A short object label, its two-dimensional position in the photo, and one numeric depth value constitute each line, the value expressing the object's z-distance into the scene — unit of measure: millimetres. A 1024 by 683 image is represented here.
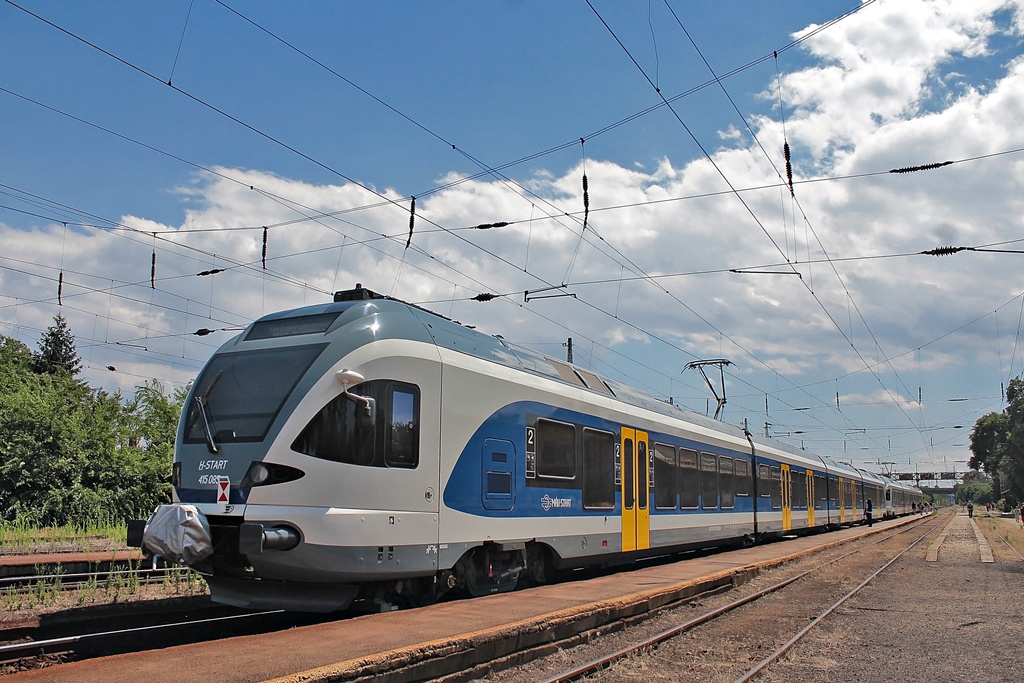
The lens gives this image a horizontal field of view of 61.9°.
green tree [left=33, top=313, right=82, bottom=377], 60781
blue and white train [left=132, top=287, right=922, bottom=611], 8711
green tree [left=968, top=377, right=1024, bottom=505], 75438
